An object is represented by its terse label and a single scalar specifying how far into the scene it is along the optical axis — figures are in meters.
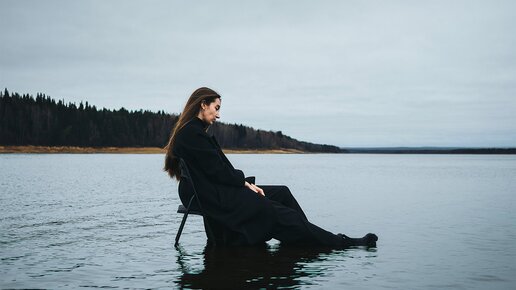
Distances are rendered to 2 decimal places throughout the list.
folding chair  7.54
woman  7.49
